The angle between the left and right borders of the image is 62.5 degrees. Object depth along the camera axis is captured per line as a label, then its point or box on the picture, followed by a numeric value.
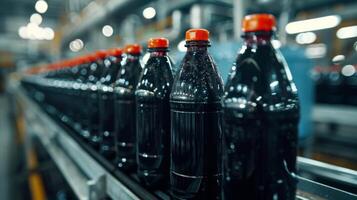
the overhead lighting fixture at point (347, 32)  8.13
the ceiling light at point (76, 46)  13.33
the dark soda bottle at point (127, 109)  0.92
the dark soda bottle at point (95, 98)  1.21
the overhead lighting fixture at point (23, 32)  14.07
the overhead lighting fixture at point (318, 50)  9.17
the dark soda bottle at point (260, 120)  0.47
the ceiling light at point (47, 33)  14.36
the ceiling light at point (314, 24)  6.84
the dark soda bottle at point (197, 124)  0.63
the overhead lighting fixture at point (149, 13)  6.41
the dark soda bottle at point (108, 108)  1.07
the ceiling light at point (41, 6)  11.38
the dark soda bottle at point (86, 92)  1.30
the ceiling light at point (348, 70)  3.51
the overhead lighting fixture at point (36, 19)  14.03
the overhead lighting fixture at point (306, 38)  10.42
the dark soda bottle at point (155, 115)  0.77
